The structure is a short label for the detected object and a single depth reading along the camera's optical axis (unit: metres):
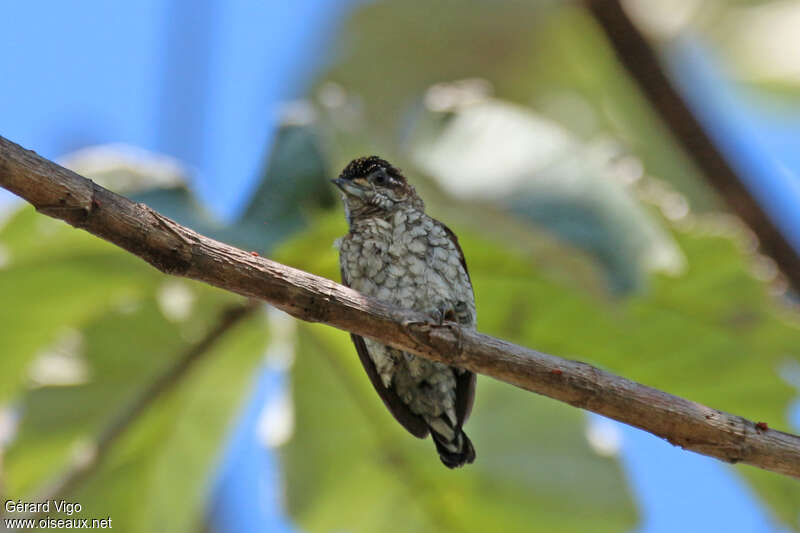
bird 7.34
